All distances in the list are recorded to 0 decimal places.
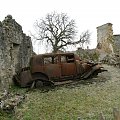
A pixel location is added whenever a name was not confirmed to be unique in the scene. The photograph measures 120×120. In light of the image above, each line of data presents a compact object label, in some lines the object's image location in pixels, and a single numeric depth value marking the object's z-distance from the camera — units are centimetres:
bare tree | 1561
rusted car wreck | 544
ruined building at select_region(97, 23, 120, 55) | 1479
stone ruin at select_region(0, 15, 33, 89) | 489
